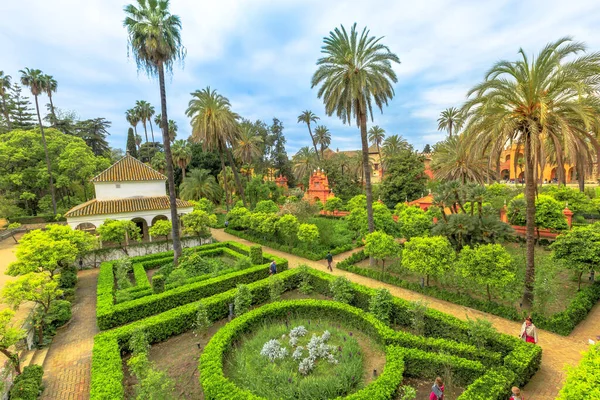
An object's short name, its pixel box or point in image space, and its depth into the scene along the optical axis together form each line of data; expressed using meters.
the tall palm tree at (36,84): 31.95
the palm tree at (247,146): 40.25
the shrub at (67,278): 16.34
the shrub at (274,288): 13.88
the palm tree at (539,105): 10.35
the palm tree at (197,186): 41.78
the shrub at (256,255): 18.58
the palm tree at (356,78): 16.91
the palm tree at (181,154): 43.22
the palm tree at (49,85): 33.87
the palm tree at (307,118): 56.09
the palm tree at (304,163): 52.03
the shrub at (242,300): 12.82
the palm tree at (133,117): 55.28
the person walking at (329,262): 18.67
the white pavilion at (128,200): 22.58
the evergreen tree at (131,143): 59.96
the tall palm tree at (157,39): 16.17
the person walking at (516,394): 6.52
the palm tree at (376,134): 58.78
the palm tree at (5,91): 38.44
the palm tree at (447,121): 49.50
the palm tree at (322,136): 58.41
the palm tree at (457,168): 25.83
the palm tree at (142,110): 54.94
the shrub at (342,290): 13.10
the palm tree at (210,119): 30.30
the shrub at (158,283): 14.76
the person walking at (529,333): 9.42
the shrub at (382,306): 11.46
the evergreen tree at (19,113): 45.25
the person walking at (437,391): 7.14
